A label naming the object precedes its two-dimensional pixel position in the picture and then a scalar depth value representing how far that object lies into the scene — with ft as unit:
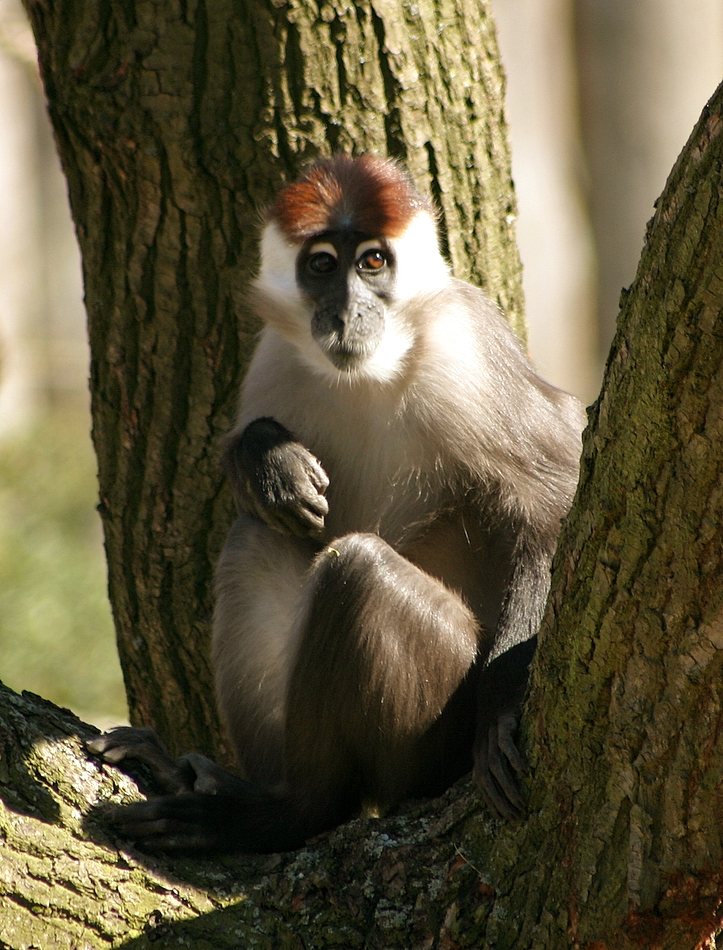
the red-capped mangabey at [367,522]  26.71
